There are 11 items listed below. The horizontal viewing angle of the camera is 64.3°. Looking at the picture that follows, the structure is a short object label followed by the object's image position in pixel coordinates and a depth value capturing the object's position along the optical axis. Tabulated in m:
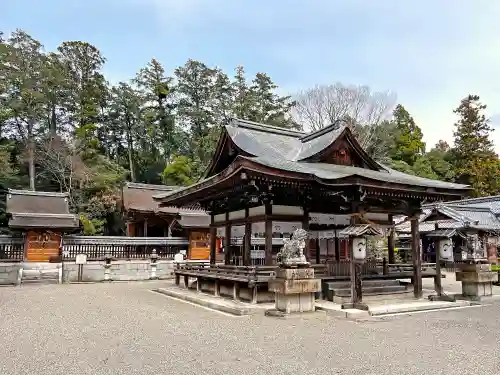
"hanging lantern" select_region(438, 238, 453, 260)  11.50
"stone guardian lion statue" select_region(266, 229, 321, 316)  8.91
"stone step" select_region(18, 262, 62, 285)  17.30
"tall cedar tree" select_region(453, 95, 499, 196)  37.72
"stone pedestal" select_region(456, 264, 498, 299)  11.56
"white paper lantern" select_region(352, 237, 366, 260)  9.58
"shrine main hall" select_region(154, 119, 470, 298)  9.92
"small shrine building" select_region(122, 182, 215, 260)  24.47
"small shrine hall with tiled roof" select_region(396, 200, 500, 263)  16.28
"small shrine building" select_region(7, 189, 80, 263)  20.58
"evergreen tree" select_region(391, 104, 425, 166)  45.75
